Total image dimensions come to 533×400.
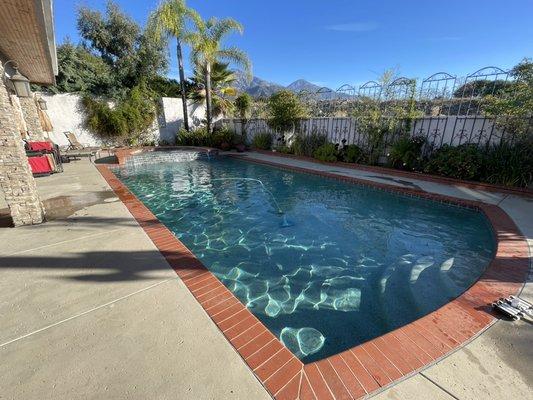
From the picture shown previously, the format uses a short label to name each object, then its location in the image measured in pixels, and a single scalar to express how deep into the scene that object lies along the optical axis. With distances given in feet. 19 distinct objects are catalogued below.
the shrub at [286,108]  39.75
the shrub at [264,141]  45.68
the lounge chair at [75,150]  38.65
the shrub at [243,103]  58.08
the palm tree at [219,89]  58.80
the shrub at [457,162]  21.84
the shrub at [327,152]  33.27
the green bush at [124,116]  49.03
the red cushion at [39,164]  25.17
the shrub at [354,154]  31.83
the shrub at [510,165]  19.66
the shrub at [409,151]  26.40
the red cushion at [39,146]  26.29
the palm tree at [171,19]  44.11
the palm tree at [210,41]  45.65
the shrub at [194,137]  51.60
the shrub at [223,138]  49.06
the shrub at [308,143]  36.99
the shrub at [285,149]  40.86
